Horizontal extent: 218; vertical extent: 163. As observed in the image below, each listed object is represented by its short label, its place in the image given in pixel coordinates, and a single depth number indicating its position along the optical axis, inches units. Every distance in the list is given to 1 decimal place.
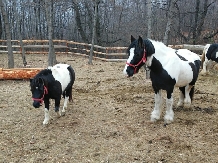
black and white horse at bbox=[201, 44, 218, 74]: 392.2
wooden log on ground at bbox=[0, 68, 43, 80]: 351.0
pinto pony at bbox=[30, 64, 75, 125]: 193.5
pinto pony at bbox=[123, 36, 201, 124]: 186.7
